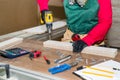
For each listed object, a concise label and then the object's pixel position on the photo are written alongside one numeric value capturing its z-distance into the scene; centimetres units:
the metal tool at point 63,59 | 209
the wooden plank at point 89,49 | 219
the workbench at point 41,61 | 193
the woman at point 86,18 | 239
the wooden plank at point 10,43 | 240
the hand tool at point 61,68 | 195
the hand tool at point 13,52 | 219
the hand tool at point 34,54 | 219
